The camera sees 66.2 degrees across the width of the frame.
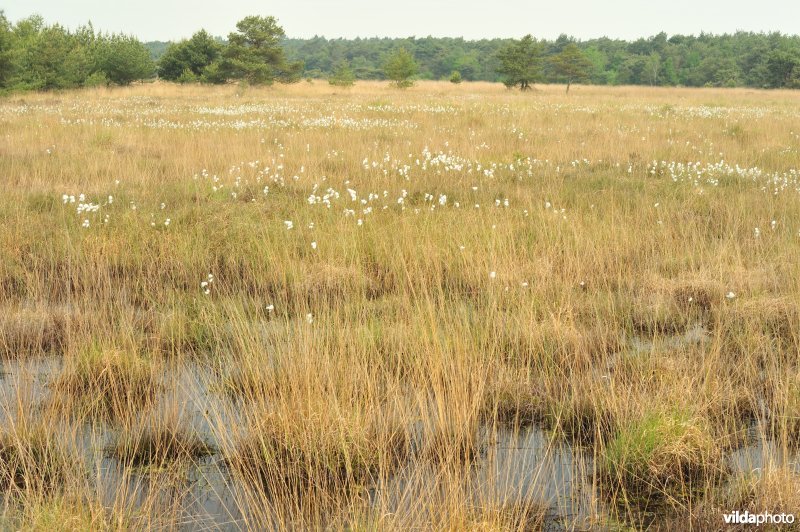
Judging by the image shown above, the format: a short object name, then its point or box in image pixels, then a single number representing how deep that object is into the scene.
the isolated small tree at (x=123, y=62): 41.62
